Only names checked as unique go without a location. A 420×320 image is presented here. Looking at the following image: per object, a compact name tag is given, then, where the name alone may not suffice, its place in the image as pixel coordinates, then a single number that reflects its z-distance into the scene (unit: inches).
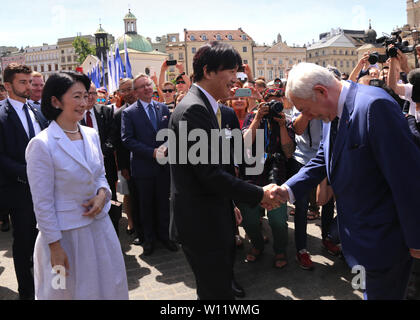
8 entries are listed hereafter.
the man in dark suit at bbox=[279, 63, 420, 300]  81.9
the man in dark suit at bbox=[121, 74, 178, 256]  212.5
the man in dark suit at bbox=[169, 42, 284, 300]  93.7
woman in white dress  98.3
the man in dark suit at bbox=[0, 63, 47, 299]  150.1
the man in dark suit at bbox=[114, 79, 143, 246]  231.0
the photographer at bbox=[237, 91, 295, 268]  181.6
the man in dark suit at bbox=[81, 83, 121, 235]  208.8
